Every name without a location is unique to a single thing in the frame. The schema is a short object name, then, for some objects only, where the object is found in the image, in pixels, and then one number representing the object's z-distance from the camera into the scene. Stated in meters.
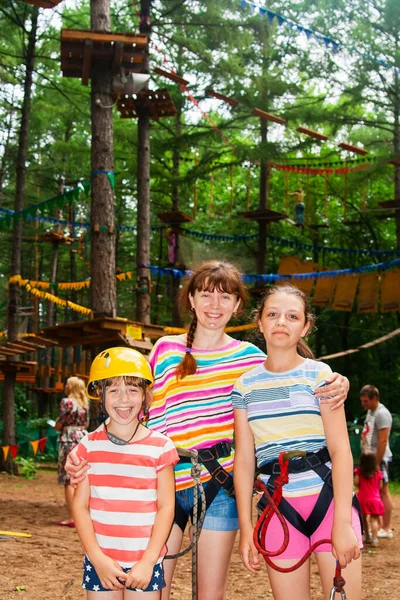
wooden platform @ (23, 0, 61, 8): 8.43
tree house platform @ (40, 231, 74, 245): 18.59
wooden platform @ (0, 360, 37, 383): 15.20
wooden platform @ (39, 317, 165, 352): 9.95
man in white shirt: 8.24
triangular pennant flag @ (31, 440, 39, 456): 15.73
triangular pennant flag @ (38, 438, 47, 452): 17.04
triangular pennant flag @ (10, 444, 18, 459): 15.30
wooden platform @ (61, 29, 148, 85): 9.81
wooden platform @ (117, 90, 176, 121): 13.24
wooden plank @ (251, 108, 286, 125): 15.94
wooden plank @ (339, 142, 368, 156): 17.81
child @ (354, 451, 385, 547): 7.92
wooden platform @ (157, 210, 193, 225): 18.08
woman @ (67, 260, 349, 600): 2.84
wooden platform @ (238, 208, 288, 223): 19.14
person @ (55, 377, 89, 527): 8.54
